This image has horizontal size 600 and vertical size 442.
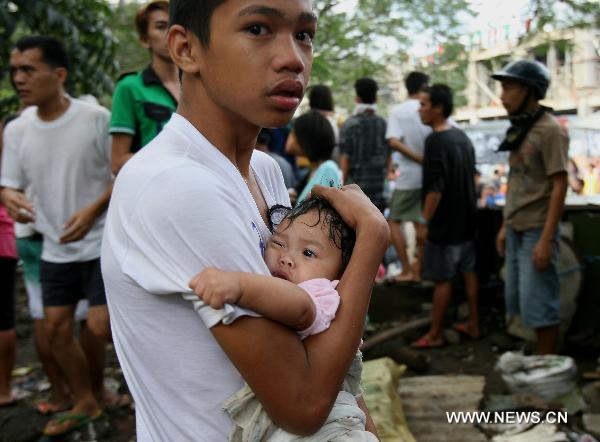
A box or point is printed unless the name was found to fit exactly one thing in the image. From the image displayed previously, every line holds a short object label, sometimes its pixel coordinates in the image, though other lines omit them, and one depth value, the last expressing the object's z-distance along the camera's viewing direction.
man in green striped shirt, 3.65
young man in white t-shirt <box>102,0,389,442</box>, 1.13
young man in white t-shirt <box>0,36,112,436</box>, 4.06
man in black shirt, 5.63
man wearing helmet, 4.50
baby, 1.13
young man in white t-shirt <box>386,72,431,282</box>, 6.92
